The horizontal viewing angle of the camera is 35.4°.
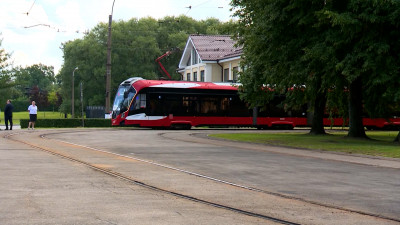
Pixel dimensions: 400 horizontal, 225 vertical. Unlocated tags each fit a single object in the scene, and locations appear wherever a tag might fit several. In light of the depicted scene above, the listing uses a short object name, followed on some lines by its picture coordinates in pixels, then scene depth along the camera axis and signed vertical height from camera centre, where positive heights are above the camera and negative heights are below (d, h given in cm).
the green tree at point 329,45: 2173 +249
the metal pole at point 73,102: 7214 +107
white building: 5850 +511
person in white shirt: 3491 -4
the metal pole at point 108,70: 4119 +273
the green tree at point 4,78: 6184 +330
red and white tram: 3872 +20
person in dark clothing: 3544 -9
